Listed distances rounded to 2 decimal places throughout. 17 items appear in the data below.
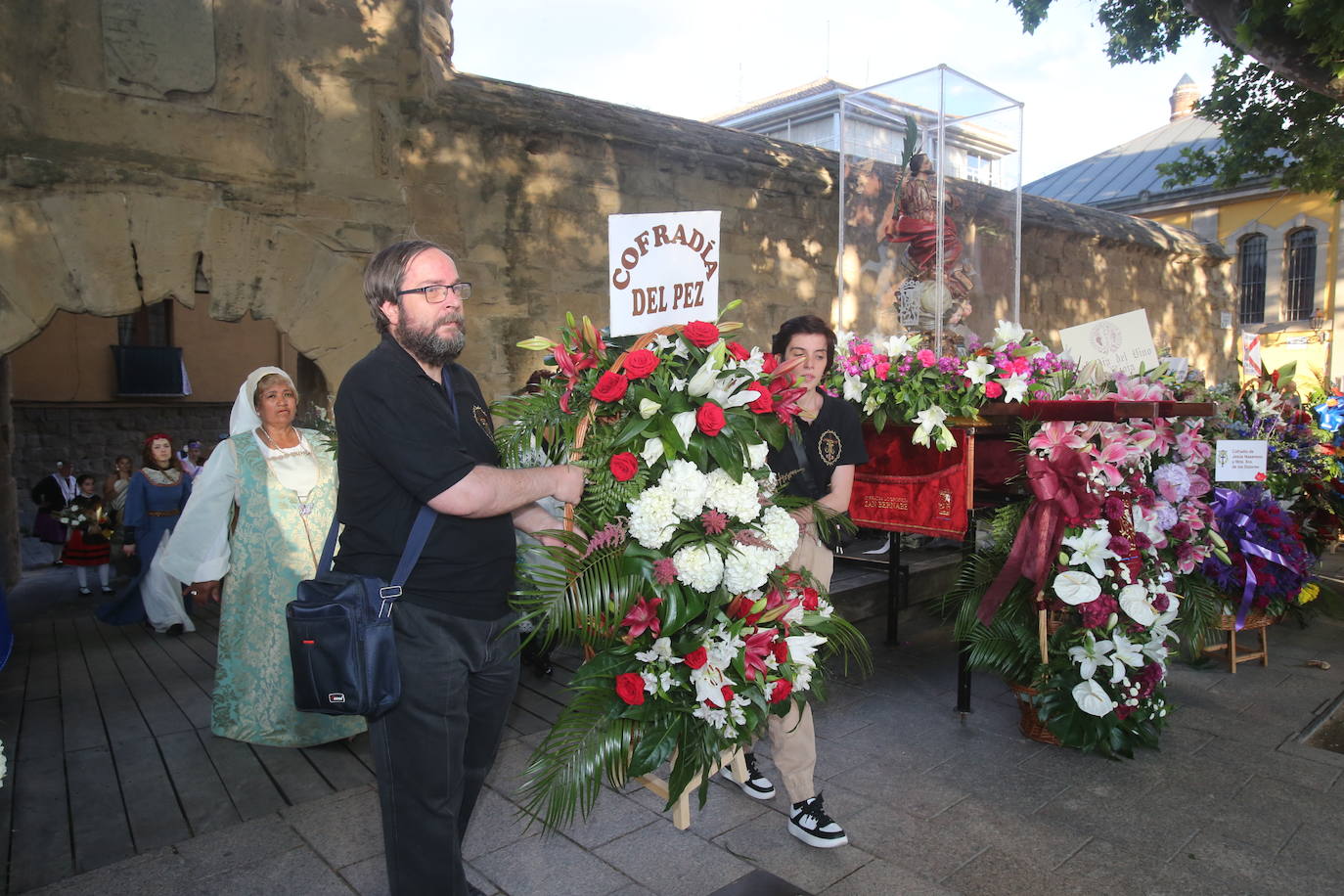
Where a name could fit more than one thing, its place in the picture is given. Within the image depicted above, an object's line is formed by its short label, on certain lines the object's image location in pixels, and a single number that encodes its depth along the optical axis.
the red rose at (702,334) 2.44
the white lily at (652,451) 2.36
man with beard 2.19
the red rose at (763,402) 2.46
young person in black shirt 3.40
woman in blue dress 7.73
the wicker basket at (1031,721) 4.16
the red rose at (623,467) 2.30
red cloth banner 4.31
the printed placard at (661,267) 2.71
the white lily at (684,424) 2.35
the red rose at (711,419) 2.33
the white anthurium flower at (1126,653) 3.90
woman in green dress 4.20
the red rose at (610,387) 2.31
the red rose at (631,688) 2.38
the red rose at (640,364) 2.33
